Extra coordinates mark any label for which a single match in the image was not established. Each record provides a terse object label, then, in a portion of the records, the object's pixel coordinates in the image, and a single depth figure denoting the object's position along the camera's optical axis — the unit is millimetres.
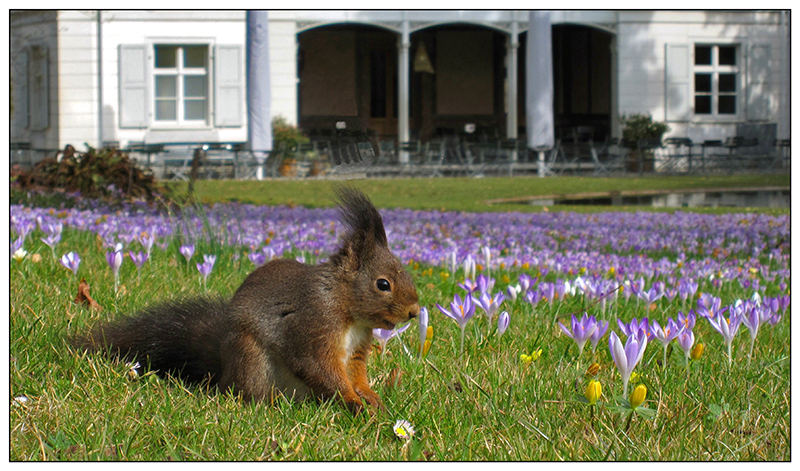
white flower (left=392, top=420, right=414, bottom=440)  1652
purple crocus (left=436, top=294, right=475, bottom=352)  2143
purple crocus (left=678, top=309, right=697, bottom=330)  2217
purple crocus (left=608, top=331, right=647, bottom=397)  1690
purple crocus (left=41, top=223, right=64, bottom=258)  3334
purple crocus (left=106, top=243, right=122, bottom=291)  2647
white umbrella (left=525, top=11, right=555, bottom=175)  18016
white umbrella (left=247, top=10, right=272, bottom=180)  16250
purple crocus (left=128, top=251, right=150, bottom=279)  2859
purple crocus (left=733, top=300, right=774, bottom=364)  2191
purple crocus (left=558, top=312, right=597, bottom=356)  2037
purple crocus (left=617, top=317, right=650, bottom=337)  1933
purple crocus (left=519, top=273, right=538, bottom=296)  2948
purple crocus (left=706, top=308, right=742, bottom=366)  2129
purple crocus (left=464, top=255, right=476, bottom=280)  3234
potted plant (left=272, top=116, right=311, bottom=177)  17438
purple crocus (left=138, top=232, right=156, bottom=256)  3176
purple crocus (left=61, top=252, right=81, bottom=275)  2812
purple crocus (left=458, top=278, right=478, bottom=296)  2757
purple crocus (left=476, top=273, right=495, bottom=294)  2611
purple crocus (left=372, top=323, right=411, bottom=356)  2084
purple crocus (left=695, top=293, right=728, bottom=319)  2610
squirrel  1688
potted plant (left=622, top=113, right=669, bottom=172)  19562
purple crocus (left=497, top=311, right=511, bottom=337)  2141
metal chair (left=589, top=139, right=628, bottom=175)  18953
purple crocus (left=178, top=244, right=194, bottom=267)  3174
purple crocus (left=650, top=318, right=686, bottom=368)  2096
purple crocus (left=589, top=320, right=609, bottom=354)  2082
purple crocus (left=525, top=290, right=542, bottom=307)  2738
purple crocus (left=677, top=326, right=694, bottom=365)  2059
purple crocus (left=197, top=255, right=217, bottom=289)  2734
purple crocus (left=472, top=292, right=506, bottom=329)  2369
